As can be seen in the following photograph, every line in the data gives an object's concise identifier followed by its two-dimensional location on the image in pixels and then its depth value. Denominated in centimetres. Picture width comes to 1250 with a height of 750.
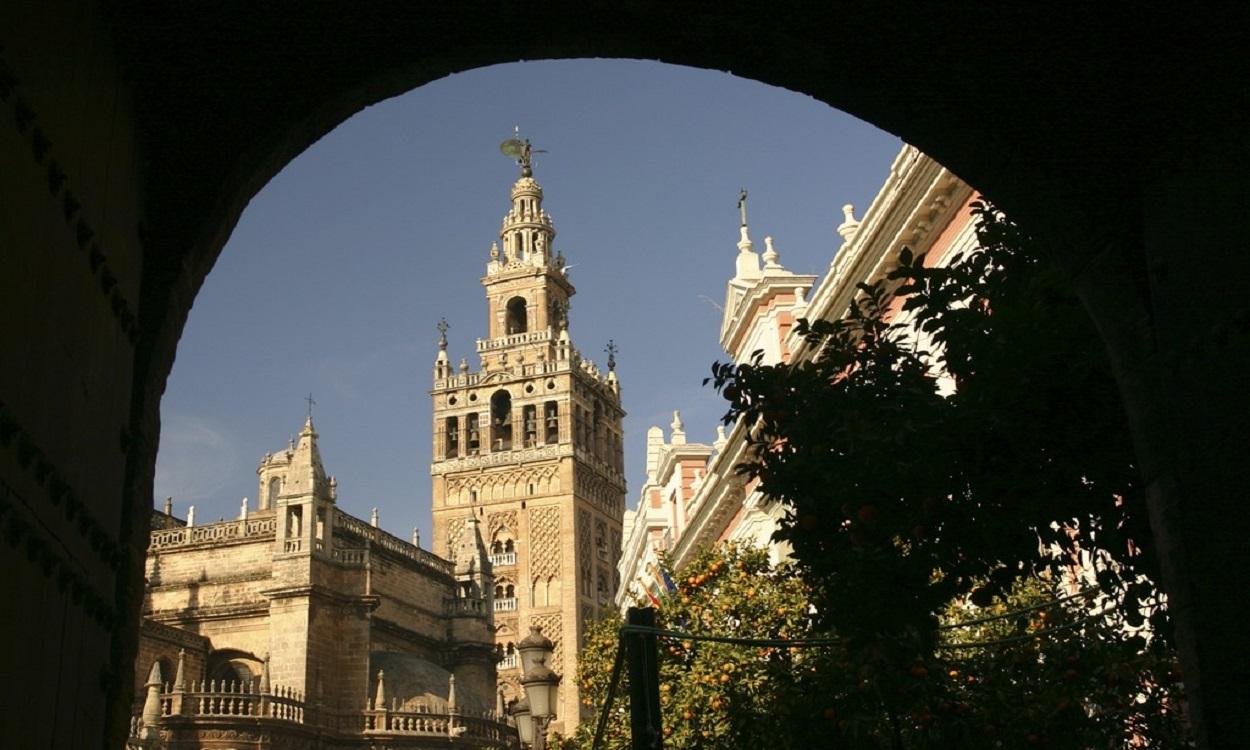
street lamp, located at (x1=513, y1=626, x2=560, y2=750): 1261
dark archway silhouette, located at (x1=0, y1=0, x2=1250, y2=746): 344
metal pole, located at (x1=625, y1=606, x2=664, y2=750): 895
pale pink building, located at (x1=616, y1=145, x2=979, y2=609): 1989
